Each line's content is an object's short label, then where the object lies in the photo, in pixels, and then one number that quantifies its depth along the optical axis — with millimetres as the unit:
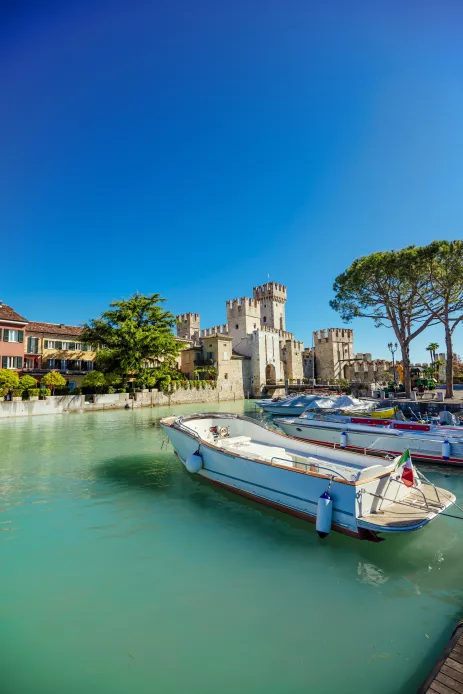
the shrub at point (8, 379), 27438
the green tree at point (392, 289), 23578
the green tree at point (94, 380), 34531
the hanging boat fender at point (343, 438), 12992
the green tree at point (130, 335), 36688
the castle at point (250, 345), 52406
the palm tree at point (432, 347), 64438
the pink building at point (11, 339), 32500
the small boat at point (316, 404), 21250
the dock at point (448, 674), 2773
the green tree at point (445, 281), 21938
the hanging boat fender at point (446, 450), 11500
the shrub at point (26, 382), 28906
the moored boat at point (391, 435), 11719
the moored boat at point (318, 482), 6234
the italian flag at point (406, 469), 6781
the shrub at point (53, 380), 31641
